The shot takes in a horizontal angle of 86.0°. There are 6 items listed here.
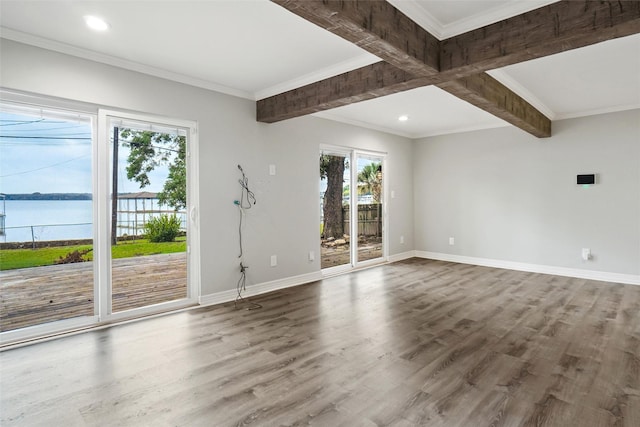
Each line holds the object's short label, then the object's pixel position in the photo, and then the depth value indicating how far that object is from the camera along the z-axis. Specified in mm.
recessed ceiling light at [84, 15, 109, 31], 2572
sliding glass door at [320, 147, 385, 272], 5641
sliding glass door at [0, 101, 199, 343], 3014
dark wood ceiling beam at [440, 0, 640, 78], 2068
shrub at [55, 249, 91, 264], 3258
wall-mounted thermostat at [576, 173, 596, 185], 5129
